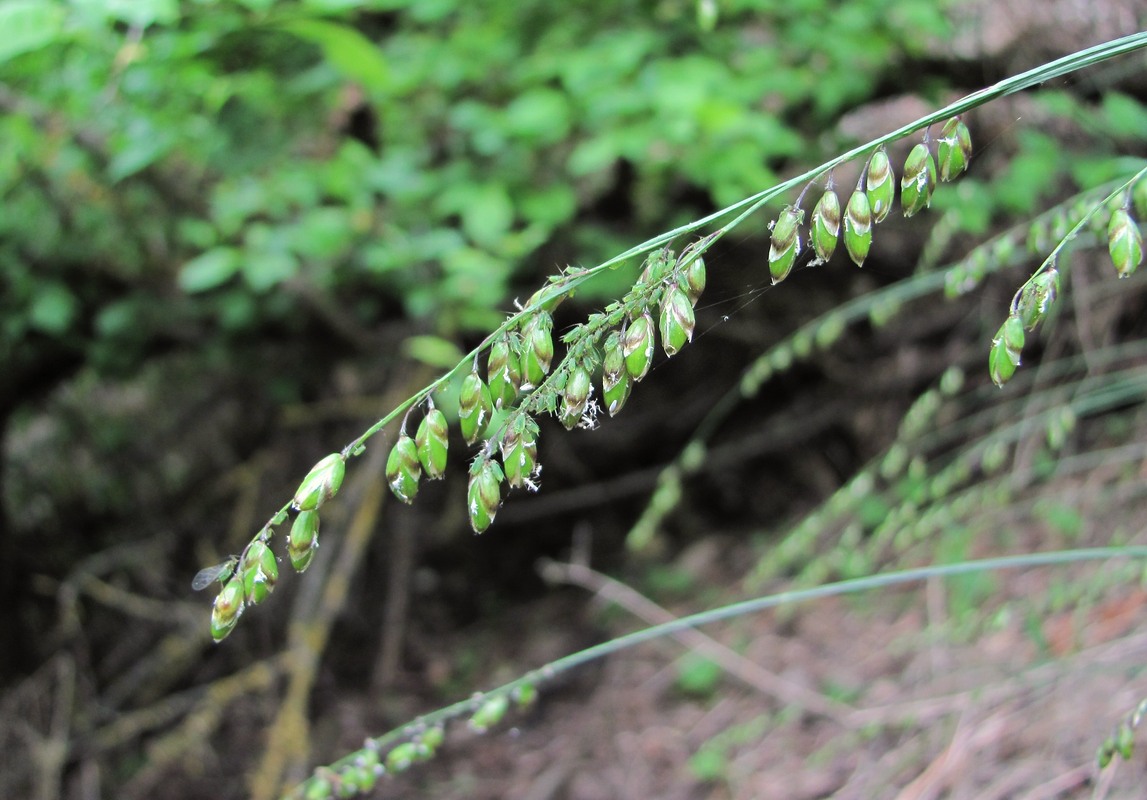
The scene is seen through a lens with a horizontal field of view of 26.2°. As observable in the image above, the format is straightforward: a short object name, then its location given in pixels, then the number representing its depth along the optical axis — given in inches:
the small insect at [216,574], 10.1
